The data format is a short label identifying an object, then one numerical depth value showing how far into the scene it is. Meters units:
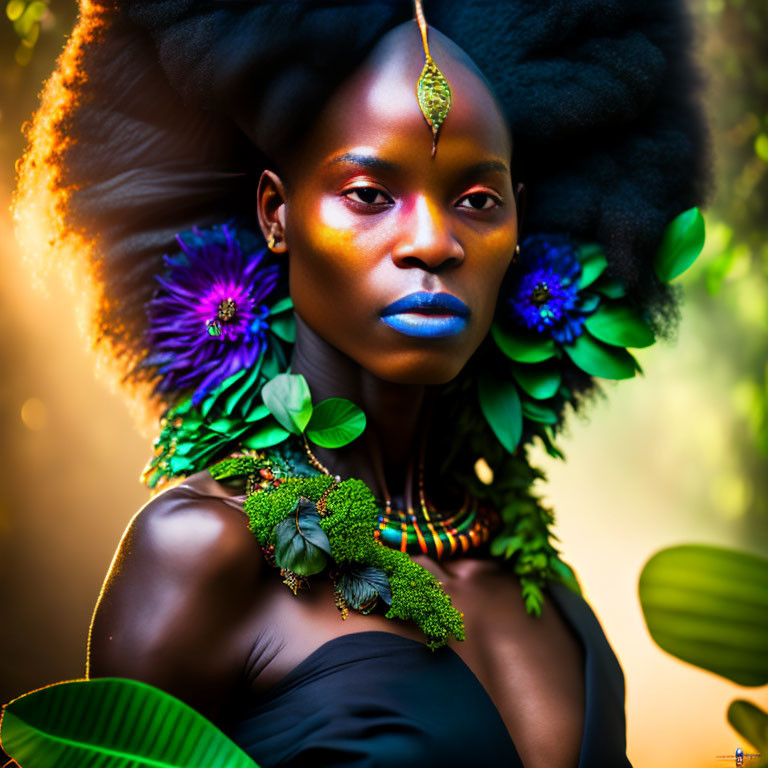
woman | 0.97
